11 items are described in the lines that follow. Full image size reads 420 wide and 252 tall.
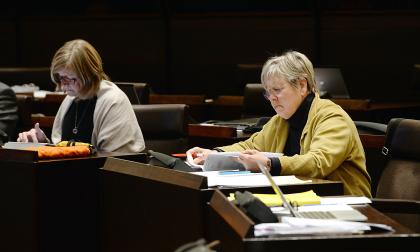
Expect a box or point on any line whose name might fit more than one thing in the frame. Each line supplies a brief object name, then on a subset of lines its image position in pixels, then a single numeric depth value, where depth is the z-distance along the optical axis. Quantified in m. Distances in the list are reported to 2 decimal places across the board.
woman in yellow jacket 6.84
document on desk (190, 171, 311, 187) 6.09
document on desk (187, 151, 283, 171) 6.93
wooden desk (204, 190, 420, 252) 4.37
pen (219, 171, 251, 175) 6.64
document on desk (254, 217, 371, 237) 4.50
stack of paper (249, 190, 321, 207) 5.30
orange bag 7.32
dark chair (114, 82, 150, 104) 12.58
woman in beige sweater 8.75
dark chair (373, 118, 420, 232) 7.02
